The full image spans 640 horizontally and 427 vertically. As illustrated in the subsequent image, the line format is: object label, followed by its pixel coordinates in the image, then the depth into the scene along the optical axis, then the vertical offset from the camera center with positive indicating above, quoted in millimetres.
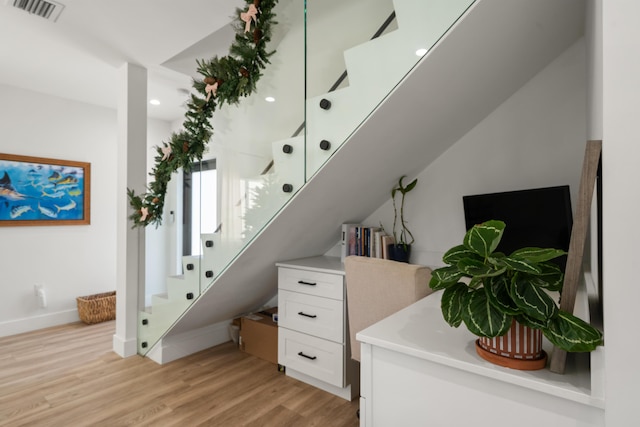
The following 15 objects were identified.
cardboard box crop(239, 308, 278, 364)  2820 -1006
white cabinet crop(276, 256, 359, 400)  2260 -765
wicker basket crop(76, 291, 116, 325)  3691 -994
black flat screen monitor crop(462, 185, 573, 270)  1839 +5
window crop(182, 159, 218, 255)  2293 +87
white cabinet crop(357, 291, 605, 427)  822 -457
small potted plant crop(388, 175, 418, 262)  2611 -144
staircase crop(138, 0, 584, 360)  1513 +507
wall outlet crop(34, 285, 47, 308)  3594 -812
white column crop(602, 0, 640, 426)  661 +28
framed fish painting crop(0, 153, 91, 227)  3422 +263
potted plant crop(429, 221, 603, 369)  822 -214
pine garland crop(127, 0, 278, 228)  1957 +771
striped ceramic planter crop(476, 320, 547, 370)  903 -350
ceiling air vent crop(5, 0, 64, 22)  2098 +1295
